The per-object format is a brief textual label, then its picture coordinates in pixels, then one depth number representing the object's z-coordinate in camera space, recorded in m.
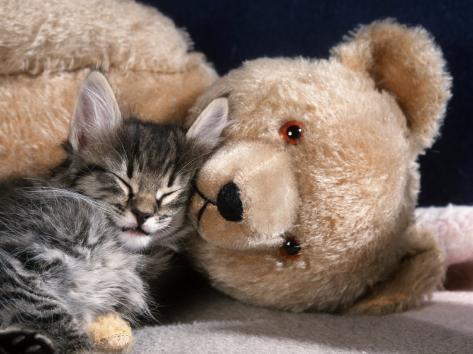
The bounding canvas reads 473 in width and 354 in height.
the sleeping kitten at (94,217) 0.69
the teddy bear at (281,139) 0.72
